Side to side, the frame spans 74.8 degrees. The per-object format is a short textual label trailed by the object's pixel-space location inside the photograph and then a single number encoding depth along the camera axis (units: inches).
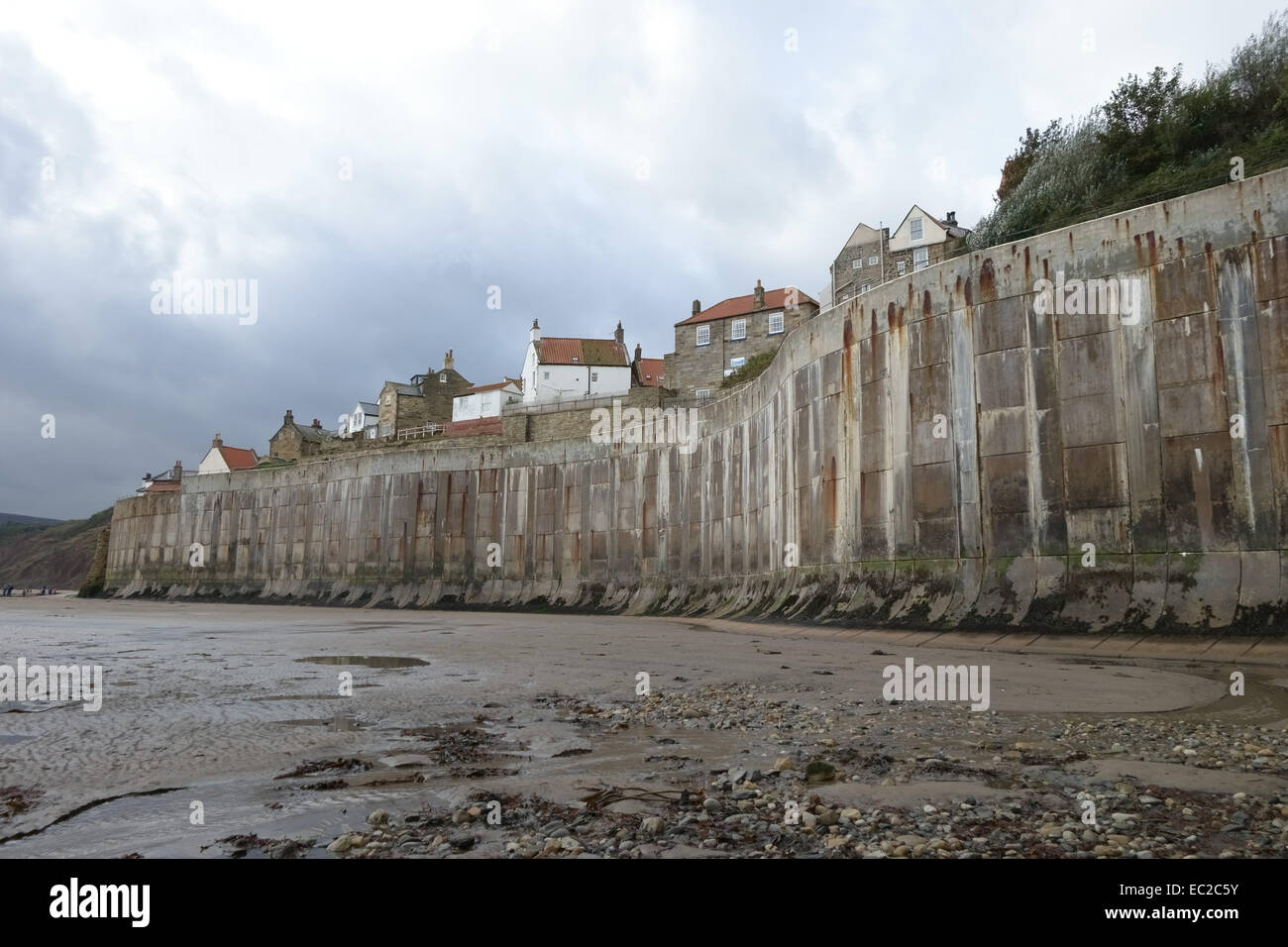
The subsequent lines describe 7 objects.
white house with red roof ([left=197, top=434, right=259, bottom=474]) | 3602.4
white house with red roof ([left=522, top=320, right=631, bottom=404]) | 3075.8
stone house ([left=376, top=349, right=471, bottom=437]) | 3100.4
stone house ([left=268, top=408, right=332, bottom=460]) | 3248.0
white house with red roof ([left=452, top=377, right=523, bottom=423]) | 3235.7
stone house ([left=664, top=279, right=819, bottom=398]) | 2508.6
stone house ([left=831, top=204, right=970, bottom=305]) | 2351.1
